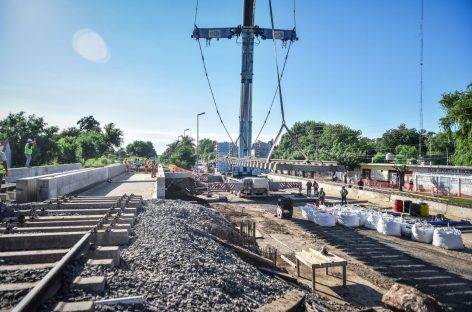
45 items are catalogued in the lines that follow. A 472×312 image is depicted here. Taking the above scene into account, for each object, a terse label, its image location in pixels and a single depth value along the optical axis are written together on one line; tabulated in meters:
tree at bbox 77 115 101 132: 92.50
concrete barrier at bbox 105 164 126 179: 23.41
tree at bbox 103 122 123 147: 53.68
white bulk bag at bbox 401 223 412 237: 15.16
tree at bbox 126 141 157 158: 108.69
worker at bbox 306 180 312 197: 30.55
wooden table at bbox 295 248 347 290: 8.99
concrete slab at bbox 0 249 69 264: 5.39
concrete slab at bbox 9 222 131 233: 7.33
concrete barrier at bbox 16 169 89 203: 11.03
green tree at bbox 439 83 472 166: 30.11
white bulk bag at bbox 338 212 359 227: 17.31
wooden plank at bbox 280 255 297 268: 11.30
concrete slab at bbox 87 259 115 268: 5.21
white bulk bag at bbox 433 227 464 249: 13.51
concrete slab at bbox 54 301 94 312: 3.76
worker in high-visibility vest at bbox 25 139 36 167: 15.30
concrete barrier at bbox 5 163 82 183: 15.04
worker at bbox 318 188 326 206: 23.33
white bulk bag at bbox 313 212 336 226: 17.44
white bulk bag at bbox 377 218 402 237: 15.45
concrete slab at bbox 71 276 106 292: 4.39
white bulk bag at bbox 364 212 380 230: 16.75
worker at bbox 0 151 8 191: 10.58
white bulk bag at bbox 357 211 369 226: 17.43
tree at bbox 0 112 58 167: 25.94
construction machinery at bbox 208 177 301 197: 29.69
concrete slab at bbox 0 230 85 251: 6.32
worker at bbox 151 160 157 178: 25.87
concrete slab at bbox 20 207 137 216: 9.52
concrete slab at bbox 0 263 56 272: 4.90
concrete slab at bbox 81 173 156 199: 15.31
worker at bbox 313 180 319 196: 30.83
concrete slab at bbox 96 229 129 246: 6.78
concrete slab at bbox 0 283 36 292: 4.13
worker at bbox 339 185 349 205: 24.36
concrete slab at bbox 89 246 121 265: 5.52
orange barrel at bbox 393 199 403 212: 22.60
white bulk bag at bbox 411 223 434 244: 14.31
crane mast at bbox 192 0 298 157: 33.47
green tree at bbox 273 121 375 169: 47.88
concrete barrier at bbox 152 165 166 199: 14.98
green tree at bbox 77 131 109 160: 43.42
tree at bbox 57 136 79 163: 34.05
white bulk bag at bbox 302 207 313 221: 19.03
